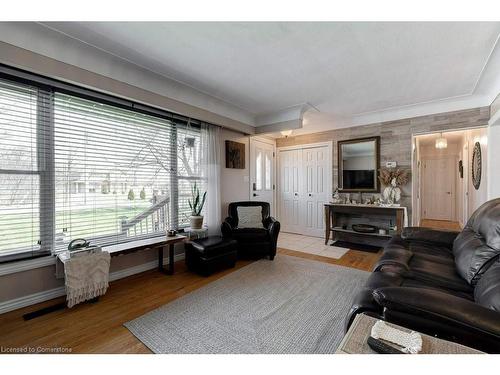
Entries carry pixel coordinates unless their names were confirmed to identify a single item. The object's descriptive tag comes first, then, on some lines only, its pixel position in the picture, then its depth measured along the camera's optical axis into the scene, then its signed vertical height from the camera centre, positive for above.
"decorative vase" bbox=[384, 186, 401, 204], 3.97 -0.10
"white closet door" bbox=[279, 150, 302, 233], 5.38 -0.04
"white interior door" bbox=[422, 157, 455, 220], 6.72 -0.03
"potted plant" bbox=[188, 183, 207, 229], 3.43 -0.29
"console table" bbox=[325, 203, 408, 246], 3.83 -0.59
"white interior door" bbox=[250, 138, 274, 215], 4.90 +0.40
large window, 2.13 +0.21
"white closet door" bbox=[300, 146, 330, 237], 4.95 +0.01
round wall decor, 3.94 +0.41
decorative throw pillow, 3.88 -0.49
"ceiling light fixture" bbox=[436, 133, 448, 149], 5.10 +1.02
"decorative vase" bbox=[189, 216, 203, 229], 3.42 -0.49
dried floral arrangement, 3.97 +0.22
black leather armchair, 3.46 -0.76
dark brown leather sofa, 1.00 -0.60
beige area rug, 1.67 -1.13
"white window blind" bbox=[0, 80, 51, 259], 2.07 +0.22
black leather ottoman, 2.89 -0.87
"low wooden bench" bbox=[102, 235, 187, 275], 2.49 -0.66
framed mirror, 4.32 +0.48
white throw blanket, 2.13 -0.85
